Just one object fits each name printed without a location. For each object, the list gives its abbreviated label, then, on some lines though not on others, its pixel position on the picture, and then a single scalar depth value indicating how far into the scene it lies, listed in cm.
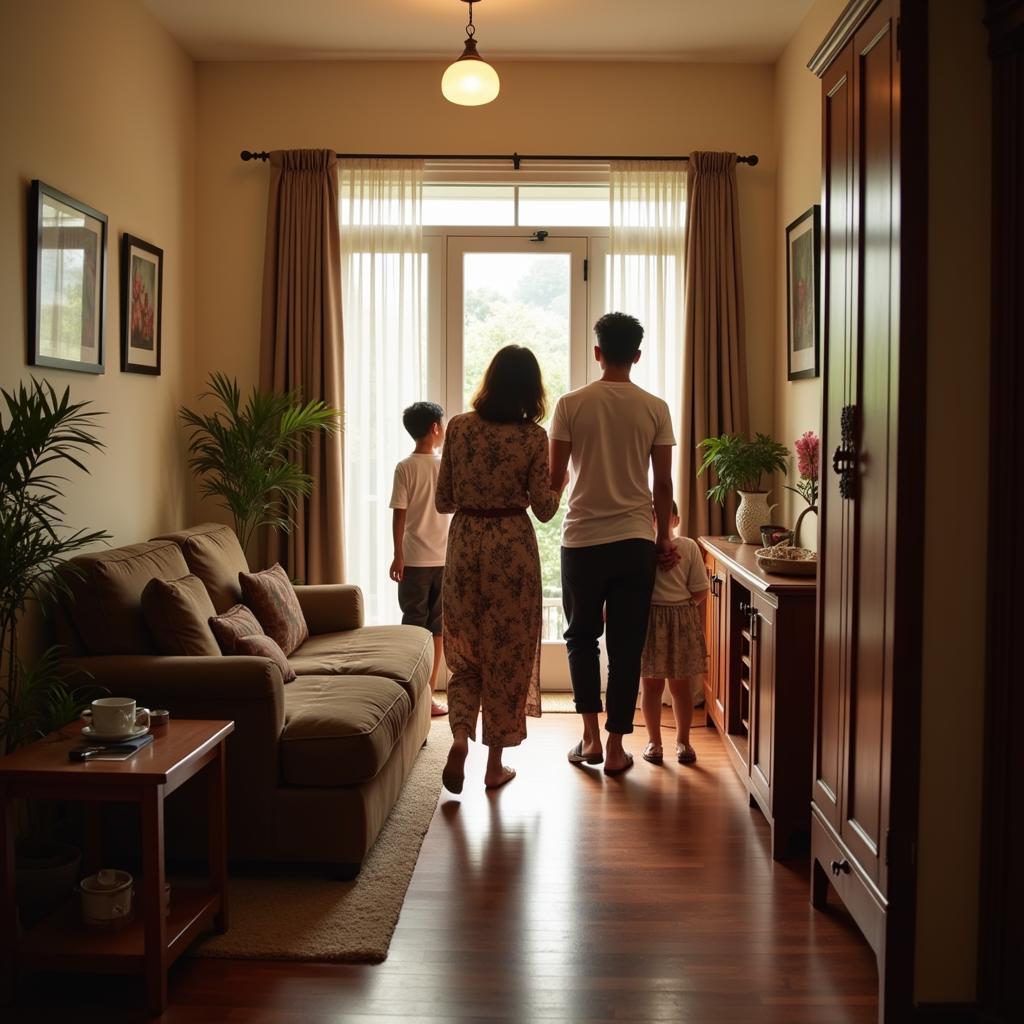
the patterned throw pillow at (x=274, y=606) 390
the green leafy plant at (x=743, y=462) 444
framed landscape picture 336
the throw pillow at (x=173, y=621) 318
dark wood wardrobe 221
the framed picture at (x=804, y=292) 437
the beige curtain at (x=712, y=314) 508
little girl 399
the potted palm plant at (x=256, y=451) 470
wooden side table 230
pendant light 414
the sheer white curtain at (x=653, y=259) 516
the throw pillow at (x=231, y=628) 340
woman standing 355
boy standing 466
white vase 449
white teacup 250
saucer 250
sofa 298
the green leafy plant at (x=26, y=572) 270
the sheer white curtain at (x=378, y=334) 514
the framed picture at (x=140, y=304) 421
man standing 377
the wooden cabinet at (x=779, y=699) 318
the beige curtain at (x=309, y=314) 505
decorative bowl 335
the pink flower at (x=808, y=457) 366
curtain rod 510
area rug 259
